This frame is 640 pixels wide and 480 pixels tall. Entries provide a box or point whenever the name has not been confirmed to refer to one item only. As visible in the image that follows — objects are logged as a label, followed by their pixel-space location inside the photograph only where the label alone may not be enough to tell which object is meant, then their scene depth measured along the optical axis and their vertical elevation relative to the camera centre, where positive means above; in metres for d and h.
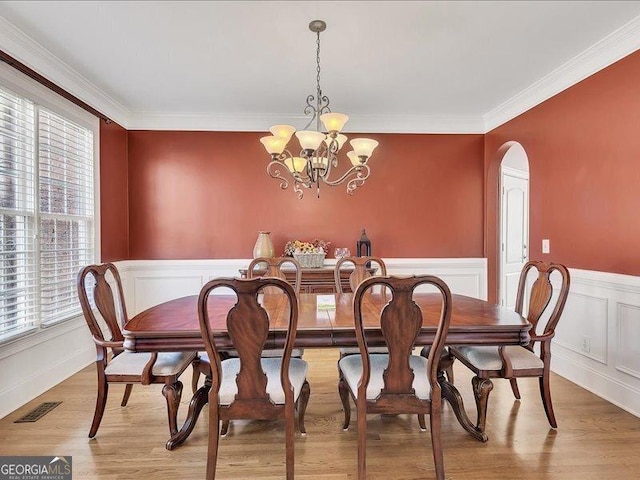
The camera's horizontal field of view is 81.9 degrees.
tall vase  3.94 -0.10
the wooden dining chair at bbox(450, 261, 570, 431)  2.11 -0.72
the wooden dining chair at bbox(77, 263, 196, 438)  2.04 -0.71
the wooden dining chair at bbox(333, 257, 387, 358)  3.03 -0.28
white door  4.52 +0.08
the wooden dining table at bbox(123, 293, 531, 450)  1.80 -0.46
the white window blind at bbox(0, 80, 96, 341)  2.54 +0.22
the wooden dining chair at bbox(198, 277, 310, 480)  1.59 -0.62
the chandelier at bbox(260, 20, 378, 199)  2.18 +0.57
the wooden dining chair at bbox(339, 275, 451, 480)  1.62 -0.63
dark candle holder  4.06 -0.08
